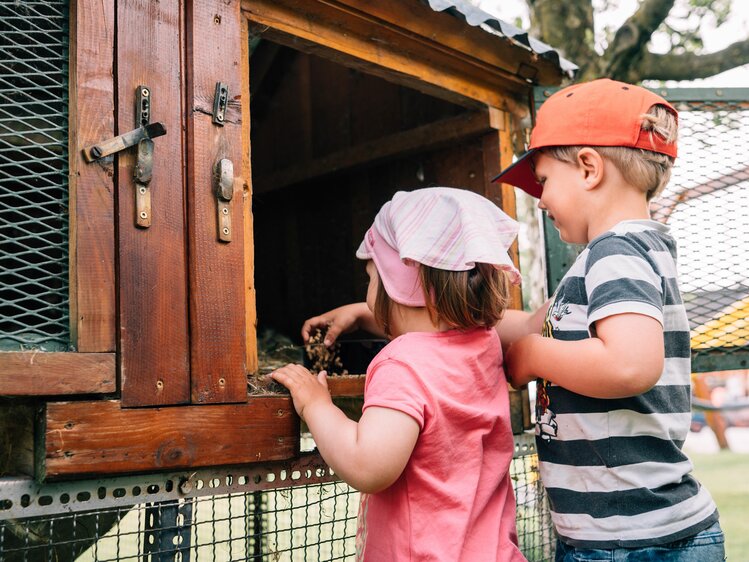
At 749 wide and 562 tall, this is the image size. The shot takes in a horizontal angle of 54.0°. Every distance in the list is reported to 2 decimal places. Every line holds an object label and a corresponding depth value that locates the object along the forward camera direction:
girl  1.54
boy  1.56
